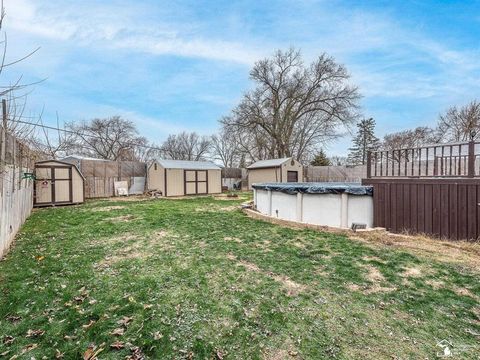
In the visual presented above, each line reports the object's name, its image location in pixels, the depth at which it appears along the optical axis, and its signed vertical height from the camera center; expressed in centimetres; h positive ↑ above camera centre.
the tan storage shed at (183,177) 1501 +2
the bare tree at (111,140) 2653 +370
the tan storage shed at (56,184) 1020 -28
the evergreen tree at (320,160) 2630 +175
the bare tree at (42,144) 691 +95
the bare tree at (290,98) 2275 +670
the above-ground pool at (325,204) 594 -61
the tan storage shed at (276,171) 1839 +49
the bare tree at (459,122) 1900 +424
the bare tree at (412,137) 2491 +404
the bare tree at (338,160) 2792 +185
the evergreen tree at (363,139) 3731 +547
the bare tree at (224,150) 3366 +348
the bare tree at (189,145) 3547 +425
